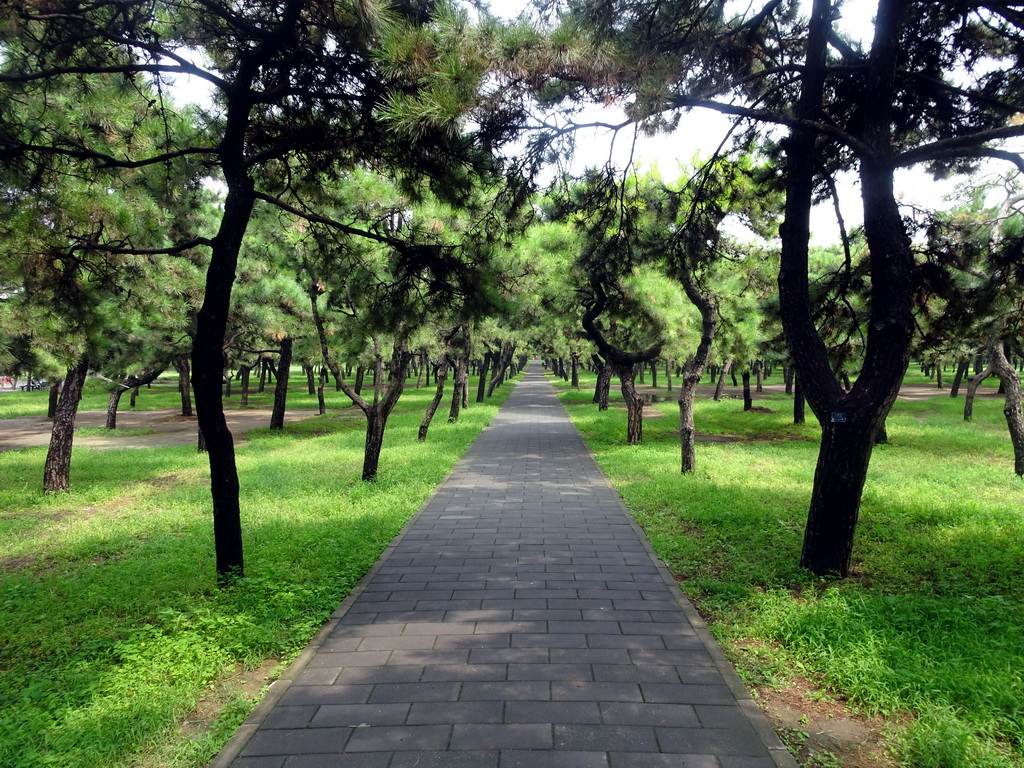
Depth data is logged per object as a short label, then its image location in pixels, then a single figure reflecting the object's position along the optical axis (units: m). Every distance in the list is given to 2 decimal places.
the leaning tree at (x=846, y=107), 4.90
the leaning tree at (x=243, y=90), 3.72
